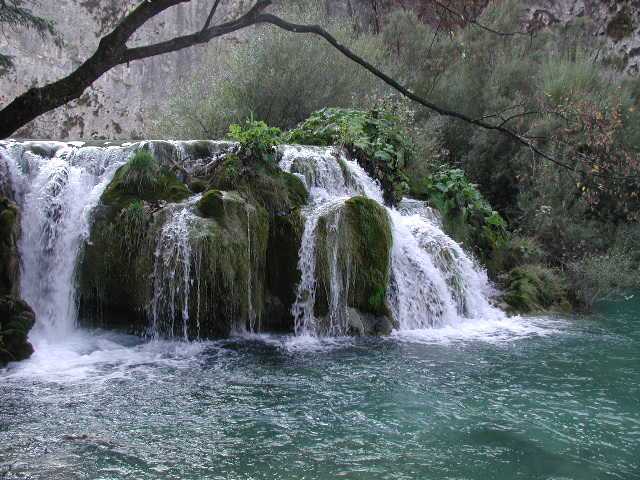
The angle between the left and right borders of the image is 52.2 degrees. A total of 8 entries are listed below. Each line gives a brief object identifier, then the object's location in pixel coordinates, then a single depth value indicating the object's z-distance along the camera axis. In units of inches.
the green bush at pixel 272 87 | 612.4
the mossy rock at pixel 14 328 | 270.1
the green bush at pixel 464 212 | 471.8
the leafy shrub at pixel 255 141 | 374.0
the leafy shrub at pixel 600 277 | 437.4
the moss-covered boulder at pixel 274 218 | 349.4
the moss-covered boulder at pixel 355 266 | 344.2
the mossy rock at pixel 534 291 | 414.9
